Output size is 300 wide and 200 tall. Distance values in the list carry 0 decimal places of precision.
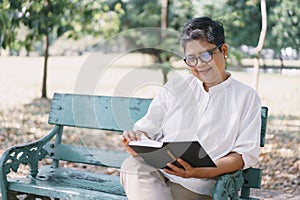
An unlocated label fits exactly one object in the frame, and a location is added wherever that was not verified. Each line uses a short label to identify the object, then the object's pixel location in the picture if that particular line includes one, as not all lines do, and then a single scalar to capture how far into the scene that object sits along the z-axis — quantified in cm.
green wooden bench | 294
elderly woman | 248
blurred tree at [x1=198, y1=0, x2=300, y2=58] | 1246
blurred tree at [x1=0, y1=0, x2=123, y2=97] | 801
